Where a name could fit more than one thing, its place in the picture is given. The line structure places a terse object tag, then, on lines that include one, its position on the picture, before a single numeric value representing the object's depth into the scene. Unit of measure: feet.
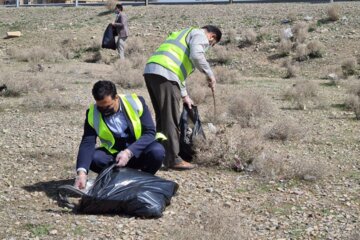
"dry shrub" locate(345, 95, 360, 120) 34.55
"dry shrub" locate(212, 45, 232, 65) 67.77
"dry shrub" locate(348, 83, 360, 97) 42.02
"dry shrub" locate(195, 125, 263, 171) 22.95
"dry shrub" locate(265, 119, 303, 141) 28.09
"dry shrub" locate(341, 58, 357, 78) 58.34
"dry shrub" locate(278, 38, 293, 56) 67.77
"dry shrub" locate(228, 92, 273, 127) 32.45
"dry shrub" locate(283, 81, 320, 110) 39.65
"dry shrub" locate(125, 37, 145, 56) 75.36
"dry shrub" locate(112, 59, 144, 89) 47.65
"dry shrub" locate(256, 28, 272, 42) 73.31
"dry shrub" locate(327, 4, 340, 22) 74.74
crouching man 17.97
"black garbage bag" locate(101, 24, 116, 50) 55.62
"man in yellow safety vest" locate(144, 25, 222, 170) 21.49
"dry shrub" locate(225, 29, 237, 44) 74.67
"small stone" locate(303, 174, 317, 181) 21.28
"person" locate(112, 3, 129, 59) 58.85
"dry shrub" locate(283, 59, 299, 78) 59.67
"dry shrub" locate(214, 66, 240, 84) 53.62
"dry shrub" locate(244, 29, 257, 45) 72.49
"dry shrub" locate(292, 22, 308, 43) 70.72
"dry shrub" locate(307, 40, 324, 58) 65.87
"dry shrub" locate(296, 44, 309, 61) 65.67
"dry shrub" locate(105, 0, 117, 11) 95.99
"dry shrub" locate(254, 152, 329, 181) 21.52
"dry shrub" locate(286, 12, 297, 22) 77.78
